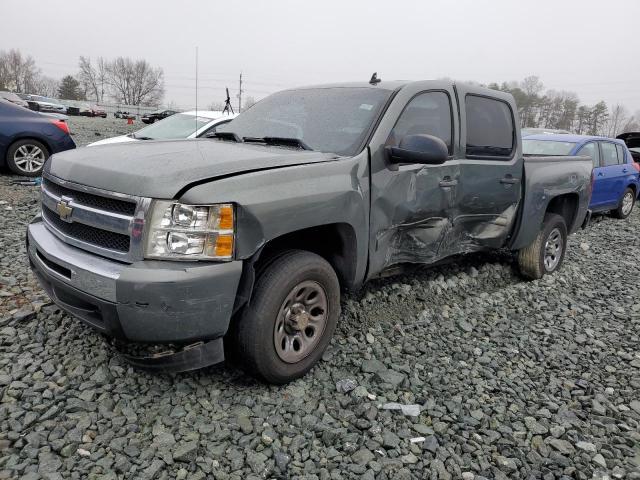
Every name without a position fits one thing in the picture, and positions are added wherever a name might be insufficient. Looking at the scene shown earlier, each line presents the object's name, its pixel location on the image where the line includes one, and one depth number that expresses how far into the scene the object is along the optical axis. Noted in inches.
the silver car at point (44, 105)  1357.9
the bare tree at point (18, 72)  3302.2
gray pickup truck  90.8
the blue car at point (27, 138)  316.5
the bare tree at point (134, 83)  3117.6
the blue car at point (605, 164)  340.5
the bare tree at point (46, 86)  3521.2
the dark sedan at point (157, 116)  1214.9
